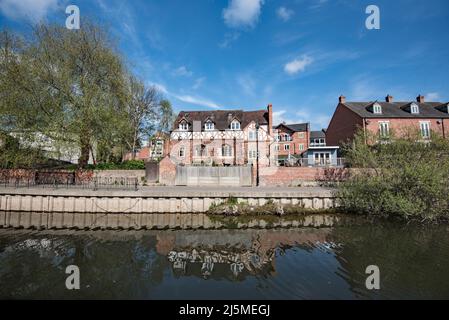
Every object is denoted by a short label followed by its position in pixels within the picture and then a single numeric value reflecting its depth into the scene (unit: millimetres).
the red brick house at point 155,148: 30358
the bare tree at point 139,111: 26812
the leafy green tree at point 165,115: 29609
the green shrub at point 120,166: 20516
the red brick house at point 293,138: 40625
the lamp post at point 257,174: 19906
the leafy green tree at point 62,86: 16562
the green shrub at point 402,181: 11680
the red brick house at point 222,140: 28781
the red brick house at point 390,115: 28047
